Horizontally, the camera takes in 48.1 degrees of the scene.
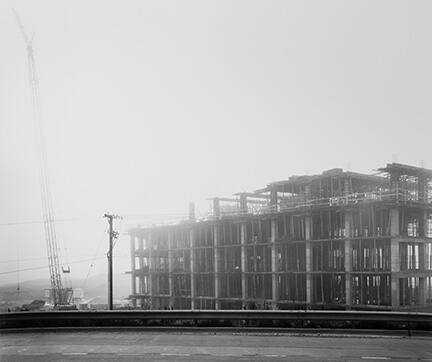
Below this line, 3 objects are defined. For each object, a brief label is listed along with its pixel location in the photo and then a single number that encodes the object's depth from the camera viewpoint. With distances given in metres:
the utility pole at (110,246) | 35.55
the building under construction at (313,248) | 44.44
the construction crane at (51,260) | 68.94
